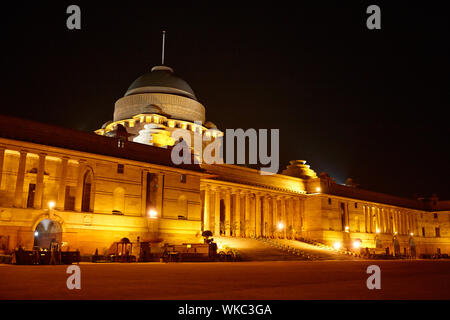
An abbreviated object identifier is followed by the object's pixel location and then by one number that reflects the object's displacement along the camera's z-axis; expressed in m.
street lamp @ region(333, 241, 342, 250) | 62.61
